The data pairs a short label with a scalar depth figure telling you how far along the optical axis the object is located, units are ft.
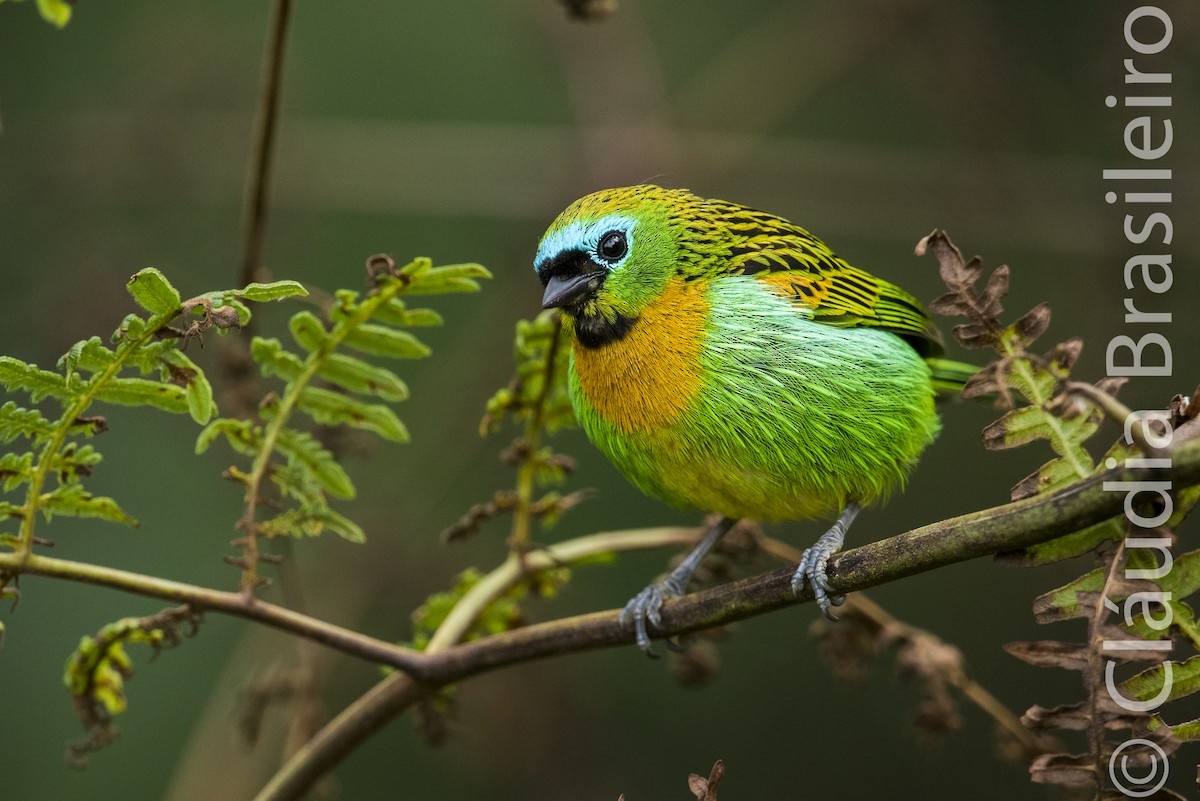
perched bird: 20.44
